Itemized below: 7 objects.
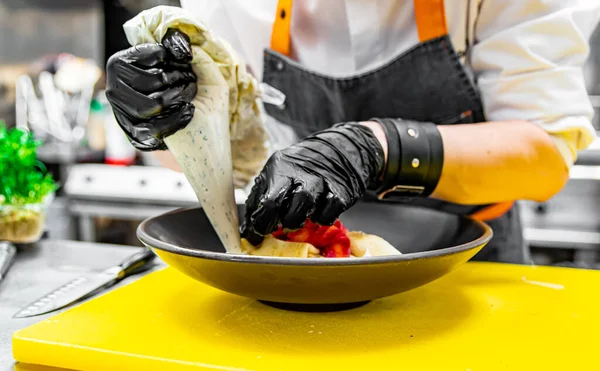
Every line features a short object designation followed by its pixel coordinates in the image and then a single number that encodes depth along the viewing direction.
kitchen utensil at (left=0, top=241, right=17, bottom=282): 1.04
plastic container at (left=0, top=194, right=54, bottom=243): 1.23
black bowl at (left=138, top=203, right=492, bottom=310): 0.63
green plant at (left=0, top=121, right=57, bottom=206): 1.23
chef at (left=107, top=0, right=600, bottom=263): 0.76
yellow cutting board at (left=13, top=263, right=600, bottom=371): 0.63
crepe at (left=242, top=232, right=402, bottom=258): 0.79
